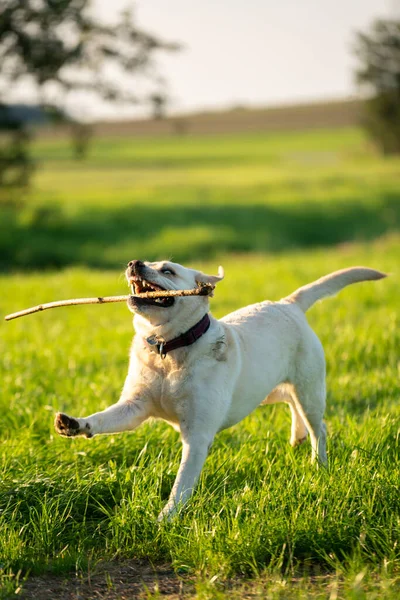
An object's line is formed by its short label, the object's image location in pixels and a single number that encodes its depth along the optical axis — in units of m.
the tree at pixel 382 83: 54.81
